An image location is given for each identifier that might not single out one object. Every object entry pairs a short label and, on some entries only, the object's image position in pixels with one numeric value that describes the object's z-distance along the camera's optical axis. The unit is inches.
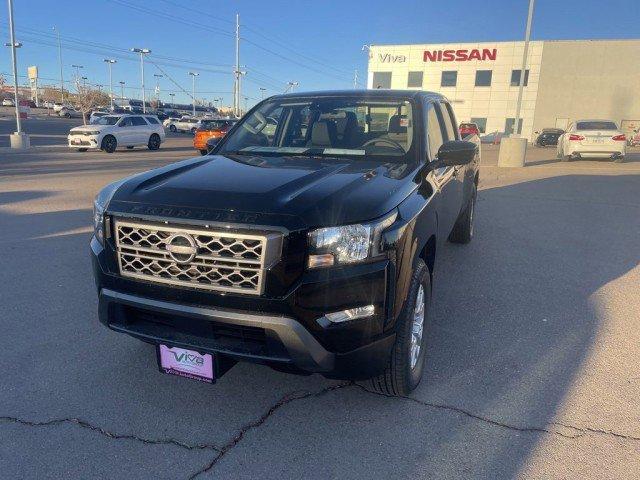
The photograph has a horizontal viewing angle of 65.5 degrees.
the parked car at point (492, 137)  1853.8
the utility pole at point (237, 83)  1944.4
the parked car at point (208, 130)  852.0
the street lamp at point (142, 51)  2368.8
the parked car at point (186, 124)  1899.6
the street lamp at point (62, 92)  3915.1
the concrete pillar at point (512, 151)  721.0
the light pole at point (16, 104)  832.9
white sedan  710.5
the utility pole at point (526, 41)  672.4
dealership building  1793.8
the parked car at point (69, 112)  2610.7
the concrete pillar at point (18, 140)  832.3
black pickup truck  92.6
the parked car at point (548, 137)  1435.8
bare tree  1550.2
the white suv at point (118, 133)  818.2
